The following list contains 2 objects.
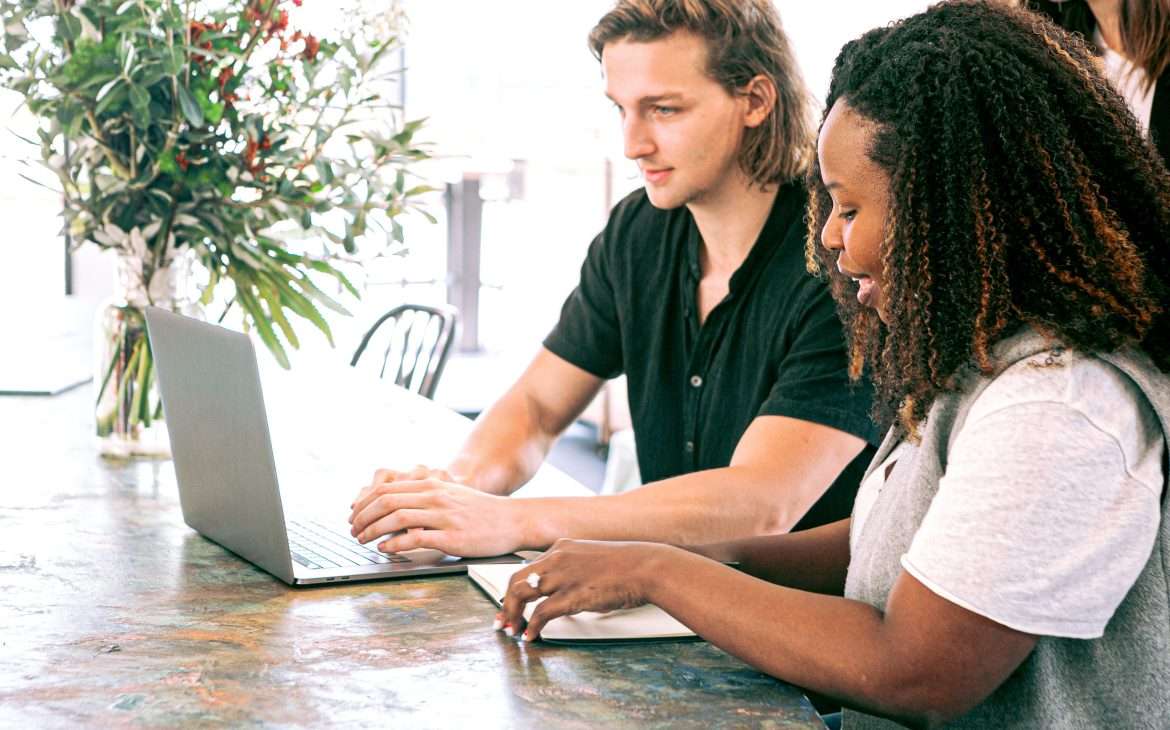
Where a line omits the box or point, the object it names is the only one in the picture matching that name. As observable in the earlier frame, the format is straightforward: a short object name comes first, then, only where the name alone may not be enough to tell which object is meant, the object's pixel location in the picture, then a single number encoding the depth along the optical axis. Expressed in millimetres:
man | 1517
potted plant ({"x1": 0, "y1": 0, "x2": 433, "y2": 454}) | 1650
